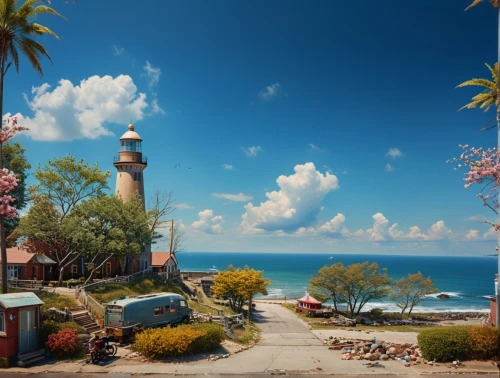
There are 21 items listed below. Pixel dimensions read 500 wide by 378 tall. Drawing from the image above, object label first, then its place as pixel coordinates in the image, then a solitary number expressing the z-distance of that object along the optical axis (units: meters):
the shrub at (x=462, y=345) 18.81
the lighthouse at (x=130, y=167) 44.97
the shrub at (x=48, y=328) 19.50
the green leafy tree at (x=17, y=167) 41.66
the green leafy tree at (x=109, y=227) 34.72
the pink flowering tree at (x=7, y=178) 14.29
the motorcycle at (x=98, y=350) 18.38
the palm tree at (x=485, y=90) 20.31
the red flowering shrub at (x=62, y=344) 18.92
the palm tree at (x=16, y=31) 20.47
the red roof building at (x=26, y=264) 36.00
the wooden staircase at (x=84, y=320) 24.28
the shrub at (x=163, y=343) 19.02
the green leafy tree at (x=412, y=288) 53.31
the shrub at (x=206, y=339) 20.19
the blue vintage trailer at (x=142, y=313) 22.03
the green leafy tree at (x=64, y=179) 42.47
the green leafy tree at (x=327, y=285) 49.97
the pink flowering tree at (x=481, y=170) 14.53
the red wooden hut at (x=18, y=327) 17.53
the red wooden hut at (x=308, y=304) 47.66
